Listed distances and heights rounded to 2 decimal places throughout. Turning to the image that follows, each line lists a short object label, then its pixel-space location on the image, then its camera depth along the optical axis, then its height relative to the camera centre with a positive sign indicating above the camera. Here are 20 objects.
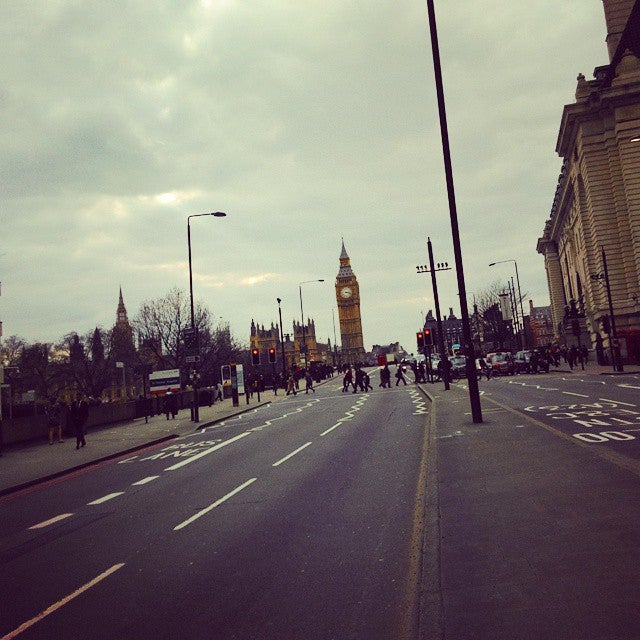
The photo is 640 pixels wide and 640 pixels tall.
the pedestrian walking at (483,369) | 44.04 -0.21
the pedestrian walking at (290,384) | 48.71 -0.09
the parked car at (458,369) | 50.53 -0.04
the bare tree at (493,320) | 94.65 +7.98
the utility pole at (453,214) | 15.03 +4.04
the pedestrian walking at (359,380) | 43.22 -0.19
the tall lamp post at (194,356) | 28.38 +1.73
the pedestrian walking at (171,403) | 33.76 -0.58
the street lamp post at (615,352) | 37.19 +0.21
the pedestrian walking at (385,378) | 43.56 -0.23
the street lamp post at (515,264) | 73.82 +12.72
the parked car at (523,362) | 49.69 +0.12
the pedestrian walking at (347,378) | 45.45 +0.01
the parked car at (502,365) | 50.78 -0.04
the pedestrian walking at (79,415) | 21.00 -0.52
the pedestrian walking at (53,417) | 24.06 -0.56
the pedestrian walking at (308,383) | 51.38 -0.19
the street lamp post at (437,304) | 33.84 +3.99
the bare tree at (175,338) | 66.31 +6.47
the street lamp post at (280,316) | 58.20 +7.10
